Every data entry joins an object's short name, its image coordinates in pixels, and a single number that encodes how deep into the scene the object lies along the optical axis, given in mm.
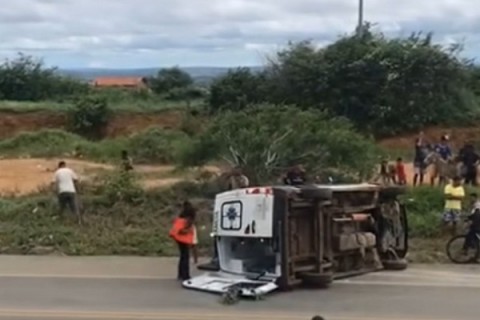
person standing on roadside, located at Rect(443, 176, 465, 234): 25156
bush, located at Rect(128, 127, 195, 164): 46969
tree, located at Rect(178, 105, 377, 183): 27438
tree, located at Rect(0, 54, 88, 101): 73000
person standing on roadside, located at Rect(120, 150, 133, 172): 27466
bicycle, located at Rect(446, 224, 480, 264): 23062
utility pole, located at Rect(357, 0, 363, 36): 59853
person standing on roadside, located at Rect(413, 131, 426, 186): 33731
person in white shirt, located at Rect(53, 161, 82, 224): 25047
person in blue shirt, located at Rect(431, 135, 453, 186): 31531
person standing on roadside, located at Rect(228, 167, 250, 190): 24547
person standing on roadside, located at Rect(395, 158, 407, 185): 30845
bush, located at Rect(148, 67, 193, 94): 78694
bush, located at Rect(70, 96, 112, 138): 61344
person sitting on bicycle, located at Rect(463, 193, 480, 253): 22672
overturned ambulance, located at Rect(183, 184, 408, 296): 18906
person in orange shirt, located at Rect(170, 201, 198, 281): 19891
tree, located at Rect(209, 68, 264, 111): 58959
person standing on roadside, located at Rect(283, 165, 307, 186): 23928
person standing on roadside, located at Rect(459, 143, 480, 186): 31562
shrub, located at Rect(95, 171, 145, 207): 26484
